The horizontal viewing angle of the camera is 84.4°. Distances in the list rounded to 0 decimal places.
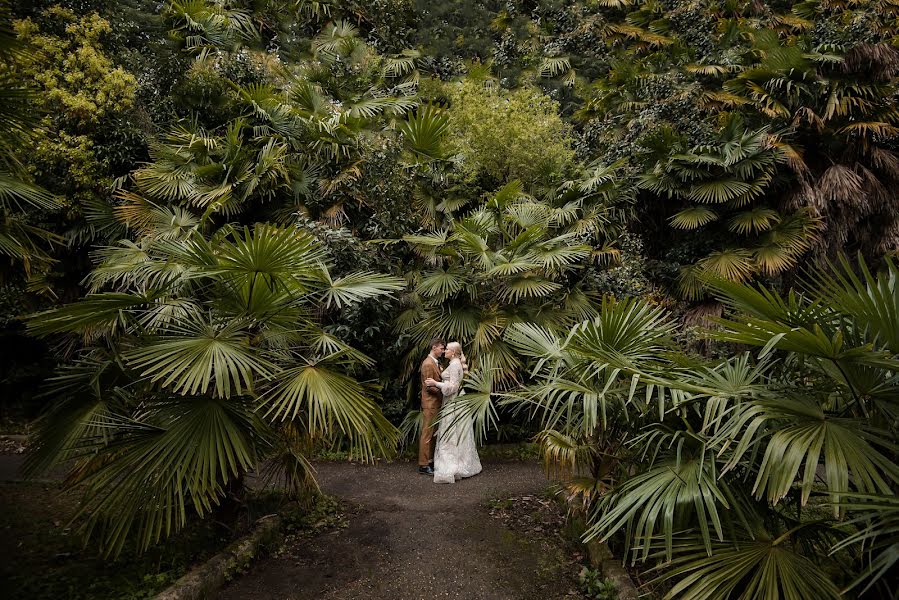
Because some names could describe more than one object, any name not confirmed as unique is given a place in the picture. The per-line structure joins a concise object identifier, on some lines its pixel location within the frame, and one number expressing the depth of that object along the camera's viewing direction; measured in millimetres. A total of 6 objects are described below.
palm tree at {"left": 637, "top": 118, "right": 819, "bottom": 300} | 8492
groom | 6480
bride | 6195
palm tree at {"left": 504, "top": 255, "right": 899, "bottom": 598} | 2250
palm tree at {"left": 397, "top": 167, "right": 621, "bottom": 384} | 6828
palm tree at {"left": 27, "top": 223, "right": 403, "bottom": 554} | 3109
